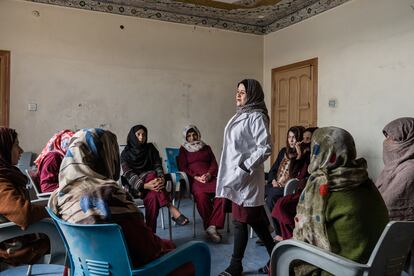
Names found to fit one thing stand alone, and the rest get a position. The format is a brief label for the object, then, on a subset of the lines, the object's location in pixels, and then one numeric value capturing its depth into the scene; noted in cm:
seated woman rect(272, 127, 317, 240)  248
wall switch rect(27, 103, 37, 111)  428
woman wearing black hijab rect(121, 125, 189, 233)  314
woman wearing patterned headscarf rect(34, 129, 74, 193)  245
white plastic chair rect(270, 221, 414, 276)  119
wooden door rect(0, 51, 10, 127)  414
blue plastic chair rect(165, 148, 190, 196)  410
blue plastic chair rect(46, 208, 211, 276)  121
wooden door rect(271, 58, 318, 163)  473
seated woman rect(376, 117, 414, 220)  208
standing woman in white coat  222
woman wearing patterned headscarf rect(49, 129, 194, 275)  125
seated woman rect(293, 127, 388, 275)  127
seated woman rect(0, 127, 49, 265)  167
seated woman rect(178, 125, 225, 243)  326
